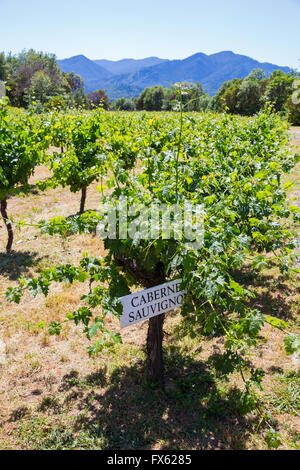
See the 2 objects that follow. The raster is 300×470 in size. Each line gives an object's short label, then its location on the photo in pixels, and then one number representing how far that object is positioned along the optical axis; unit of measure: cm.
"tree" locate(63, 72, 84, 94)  8504
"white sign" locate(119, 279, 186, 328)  242
